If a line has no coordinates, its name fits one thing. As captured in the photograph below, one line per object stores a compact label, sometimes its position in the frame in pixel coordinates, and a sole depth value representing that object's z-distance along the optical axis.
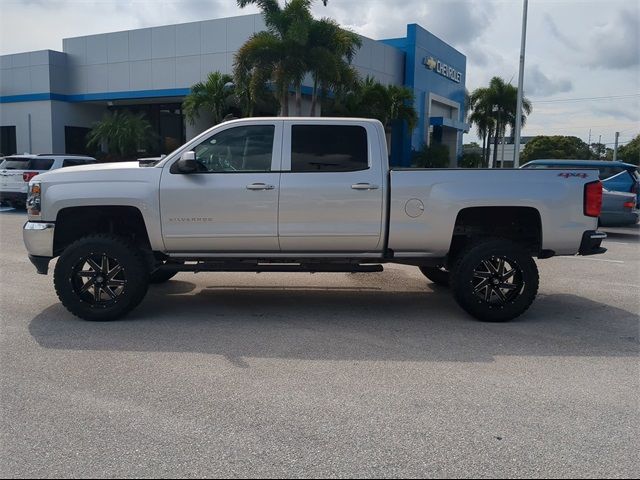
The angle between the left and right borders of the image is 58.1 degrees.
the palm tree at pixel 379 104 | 24.72
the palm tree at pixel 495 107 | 41.88
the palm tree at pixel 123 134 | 27.95
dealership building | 27.38
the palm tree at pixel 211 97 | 24.61
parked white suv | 17.64
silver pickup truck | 6.05
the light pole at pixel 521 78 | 25.31
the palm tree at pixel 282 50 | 20.92
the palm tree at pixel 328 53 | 21.16
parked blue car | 14.90
